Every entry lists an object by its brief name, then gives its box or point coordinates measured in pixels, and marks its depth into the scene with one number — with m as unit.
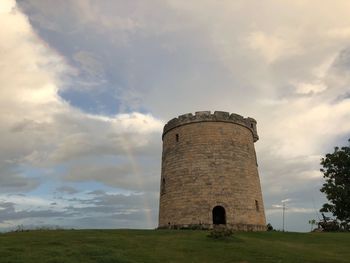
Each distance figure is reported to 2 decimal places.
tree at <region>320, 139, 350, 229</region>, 38.03
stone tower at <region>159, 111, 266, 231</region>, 28.19
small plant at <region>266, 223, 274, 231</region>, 31.01
